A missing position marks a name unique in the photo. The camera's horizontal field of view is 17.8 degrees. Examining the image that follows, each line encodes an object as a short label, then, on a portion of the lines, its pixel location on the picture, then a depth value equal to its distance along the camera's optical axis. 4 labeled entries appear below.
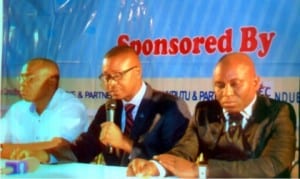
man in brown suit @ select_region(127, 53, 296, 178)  4.06
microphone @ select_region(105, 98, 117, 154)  4.28
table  4.27
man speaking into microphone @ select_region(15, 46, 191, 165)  4.21
